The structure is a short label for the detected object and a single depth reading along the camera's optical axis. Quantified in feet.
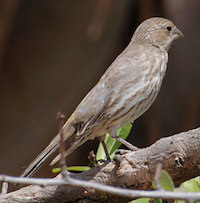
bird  23.81
